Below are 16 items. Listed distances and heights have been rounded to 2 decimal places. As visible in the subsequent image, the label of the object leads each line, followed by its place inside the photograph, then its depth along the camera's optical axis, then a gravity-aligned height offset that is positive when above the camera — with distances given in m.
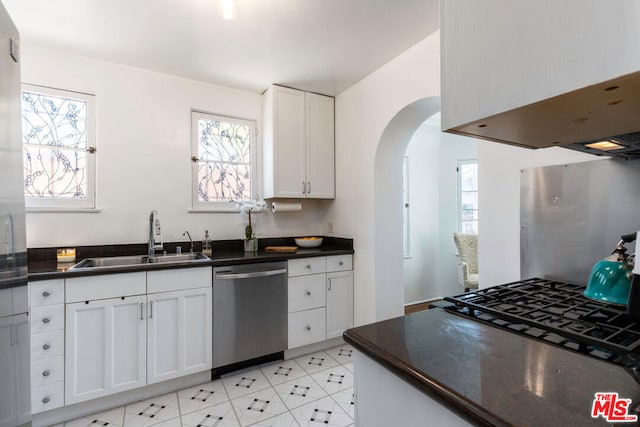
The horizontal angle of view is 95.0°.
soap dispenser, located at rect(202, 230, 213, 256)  2.62 -0.28
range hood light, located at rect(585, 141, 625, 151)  0.93 +0.22
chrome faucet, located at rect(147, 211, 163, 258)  2.42 -0.15
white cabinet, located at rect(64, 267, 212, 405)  1.78 -0.76
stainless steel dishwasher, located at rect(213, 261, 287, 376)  2.19 -0.76
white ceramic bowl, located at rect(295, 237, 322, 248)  2.98 -0.29
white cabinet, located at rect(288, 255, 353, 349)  2.51 -0.76
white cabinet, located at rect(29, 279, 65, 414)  1.68 -0.74
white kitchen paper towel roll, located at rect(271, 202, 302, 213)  2.97 +0.07
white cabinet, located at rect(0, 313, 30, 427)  0.77 -0.44
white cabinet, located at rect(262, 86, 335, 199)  2.81 +0.70
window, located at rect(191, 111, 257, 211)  2.78 +0.53
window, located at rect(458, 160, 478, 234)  4.06 +0.23
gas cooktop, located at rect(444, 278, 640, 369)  0.70 -0.32
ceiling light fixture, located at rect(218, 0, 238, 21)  1.60 +1.15
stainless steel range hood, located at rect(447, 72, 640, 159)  0.53 +0.21
